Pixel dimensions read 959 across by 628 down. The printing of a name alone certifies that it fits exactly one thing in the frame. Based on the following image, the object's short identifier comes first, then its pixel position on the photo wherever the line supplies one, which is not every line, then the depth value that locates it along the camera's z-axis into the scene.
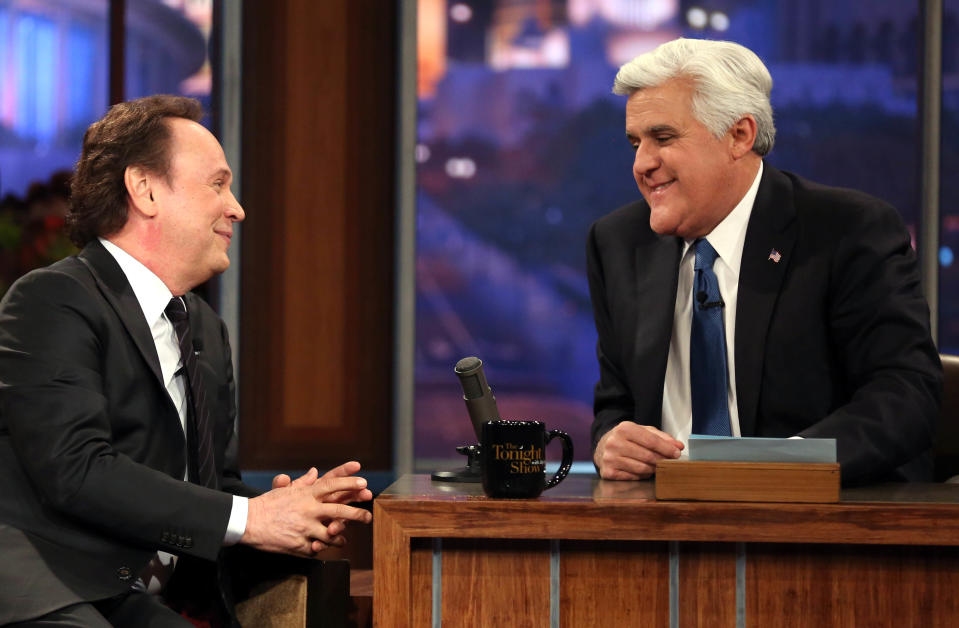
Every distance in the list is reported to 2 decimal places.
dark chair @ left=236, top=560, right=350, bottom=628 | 7.00
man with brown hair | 6.90
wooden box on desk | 6.77
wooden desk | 6.73
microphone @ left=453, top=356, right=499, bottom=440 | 6.95
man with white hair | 7.32
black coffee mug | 6.79
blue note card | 6.79
